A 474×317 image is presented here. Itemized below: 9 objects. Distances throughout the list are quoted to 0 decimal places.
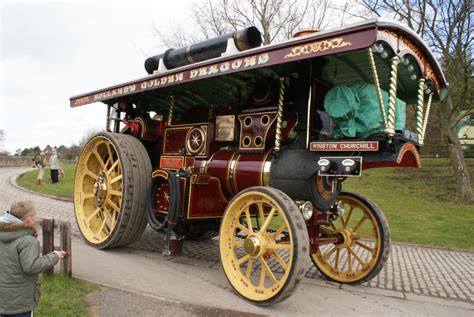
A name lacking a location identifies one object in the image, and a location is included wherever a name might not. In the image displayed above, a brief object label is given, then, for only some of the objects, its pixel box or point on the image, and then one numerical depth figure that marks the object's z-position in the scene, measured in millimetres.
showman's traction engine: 3533
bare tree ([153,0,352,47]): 17250
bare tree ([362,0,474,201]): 12984
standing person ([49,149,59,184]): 14855
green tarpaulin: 3748
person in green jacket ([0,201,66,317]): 2568
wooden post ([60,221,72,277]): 4074
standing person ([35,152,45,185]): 15266
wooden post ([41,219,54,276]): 4145
